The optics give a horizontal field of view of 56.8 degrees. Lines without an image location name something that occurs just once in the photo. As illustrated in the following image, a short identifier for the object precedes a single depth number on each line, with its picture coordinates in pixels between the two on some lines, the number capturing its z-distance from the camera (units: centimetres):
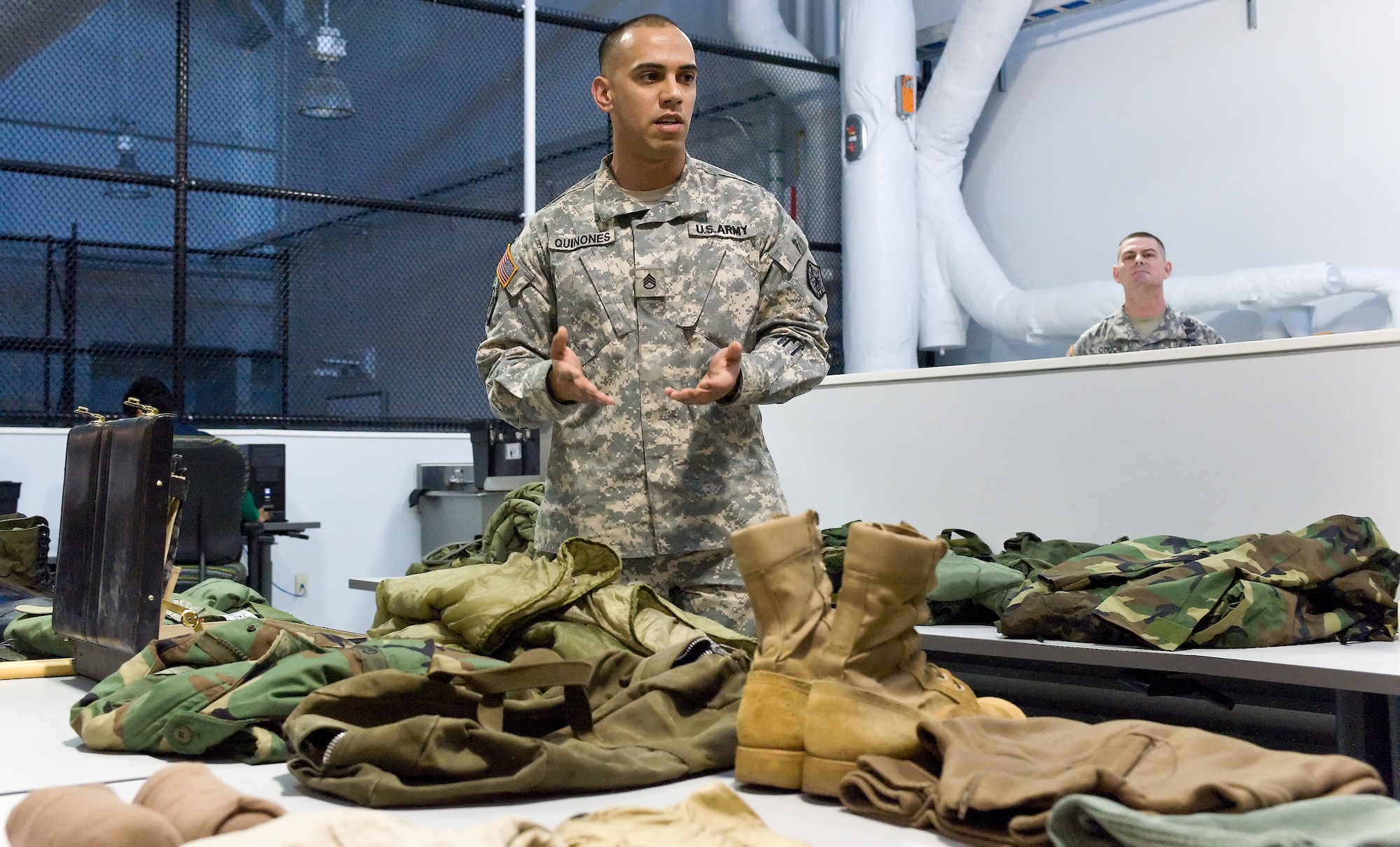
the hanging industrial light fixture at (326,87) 578
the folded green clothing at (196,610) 197
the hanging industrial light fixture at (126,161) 556
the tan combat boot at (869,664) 102
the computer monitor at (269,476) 500
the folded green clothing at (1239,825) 80
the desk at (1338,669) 182
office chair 438
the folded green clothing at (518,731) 101
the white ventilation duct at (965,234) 610
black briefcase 167
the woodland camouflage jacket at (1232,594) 213
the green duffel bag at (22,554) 288
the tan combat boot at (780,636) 105
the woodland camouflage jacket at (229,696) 121
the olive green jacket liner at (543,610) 148
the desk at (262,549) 479
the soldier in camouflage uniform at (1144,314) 468
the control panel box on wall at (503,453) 512
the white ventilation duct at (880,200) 643
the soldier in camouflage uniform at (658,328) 205
